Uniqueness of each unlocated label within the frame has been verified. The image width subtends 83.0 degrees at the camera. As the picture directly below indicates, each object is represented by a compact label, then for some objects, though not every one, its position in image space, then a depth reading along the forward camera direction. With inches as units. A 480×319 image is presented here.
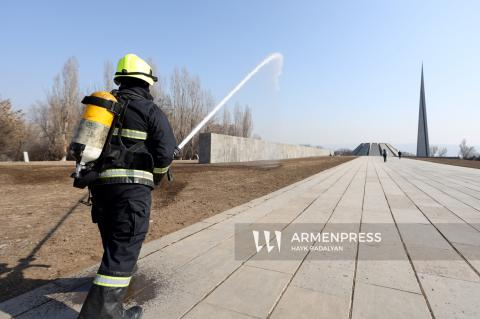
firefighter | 81.6
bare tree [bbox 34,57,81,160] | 1317.7
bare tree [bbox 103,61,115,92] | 1466.3
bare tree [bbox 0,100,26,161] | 1163.3
